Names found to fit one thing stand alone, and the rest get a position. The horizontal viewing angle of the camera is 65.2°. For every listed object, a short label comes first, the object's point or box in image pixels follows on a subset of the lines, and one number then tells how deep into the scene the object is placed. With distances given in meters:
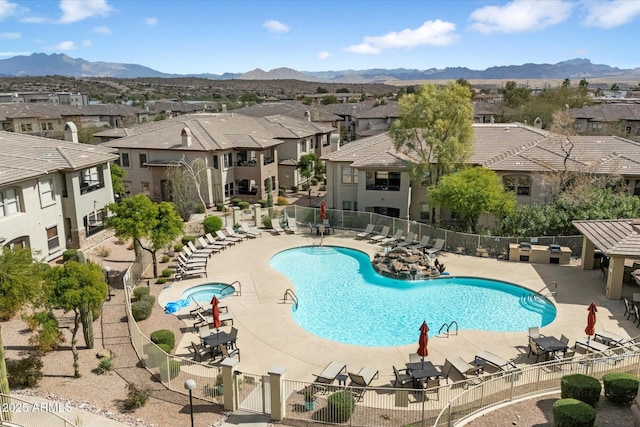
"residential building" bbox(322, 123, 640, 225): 33.12
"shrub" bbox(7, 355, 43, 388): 15.70
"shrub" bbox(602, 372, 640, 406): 13.20
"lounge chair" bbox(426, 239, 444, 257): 29.90
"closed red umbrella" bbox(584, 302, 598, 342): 18.03
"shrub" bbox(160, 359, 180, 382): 15.42
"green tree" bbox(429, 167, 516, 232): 29.69
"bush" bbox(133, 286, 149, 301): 21.97
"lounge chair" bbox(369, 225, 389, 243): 32.68
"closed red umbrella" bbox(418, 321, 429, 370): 15.95
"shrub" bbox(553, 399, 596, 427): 11.54
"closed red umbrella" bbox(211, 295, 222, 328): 18.80
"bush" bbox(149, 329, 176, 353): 17.86
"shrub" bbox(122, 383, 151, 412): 14.46
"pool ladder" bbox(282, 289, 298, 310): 23.07
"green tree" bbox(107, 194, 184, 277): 24.52
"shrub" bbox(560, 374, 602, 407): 13.05
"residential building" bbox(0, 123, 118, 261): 25.92
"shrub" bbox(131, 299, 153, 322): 20.48
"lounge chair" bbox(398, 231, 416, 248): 31.09
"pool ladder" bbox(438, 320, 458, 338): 19.69
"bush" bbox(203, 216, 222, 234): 32.88
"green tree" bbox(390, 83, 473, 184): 33.25
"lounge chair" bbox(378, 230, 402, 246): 31.94
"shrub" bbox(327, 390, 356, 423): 13.39
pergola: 22.09
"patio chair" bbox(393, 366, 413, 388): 15.32
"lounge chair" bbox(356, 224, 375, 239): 33.65
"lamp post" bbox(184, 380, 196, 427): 12.53
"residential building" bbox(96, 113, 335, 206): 42.34
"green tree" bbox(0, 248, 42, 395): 15.12
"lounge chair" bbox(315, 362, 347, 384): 15.42
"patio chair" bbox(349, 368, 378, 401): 15.37
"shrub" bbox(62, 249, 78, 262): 27.69
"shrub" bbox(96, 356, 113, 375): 16.45
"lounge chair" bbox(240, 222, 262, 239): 33.69
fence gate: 14.09
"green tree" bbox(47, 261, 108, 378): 16.08
